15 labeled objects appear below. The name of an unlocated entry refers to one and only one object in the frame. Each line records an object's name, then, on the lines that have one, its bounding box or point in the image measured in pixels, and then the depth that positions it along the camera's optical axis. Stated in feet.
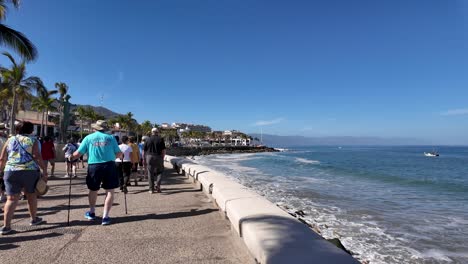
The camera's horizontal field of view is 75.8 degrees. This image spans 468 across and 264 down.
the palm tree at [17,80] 87.56
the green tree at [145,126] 362.96
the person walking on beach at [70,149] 36.06
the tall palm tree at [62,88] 155.43
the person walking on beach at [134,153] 29.38
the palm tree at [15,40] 36.11
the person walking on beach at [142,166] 36.99
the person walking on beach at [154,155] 25.61
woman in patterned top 13.91
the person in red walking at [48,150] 31.14
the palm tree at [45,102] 137.02
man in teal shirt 15.46
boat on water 248.46
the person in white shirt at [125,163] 26.61
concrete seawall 8.49
